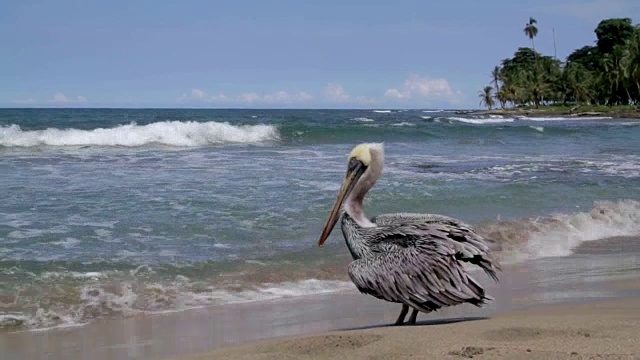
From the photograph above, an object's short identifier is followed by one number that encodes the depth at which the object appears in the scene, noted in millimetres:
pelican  5043
